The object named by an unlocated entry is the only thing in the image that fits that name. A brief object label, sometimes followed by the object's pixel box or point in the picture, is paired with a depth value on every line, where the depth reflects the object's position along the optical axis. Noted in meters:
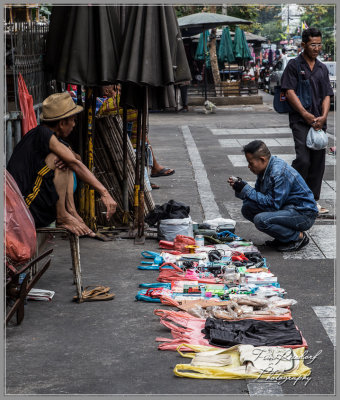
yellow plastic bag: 3.96
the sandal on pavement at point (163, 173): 10.93
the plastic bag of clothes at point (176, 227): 6.97
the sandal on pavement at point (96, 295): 5.33
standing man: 8.08
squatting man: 6.58
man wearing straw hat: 5.51
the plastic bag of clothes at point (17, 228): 4.61
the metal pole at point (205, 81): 25.61
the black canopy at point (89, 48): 6.65
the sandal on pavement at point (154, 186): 9.90
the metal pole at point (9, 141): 6.38
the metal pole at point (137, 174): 7.24
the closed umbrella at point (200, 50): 28.53
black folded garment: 4.39
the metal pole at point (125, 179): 7.57
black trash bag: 7.12
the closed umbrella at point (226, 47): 29.78
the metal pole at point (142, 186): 7.02
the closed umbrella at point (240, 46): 31.19
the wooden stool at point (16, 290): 4.68
